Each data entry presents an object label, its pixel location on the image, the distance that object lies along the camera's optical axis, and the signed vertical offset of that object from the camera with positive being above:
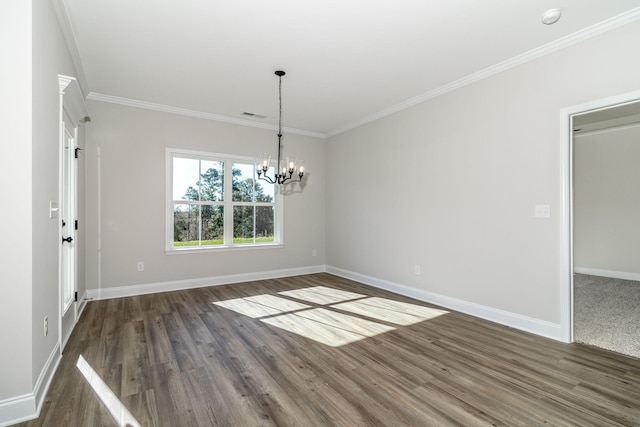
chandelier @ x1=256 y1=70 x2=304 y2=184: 3.70 +0.64
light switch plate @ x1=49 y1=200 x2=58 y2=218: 2.28 +0.05
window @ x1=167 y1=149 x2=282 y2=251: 4.89 +0.19
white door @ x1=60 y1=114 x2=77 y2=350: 3.03 -0.18
